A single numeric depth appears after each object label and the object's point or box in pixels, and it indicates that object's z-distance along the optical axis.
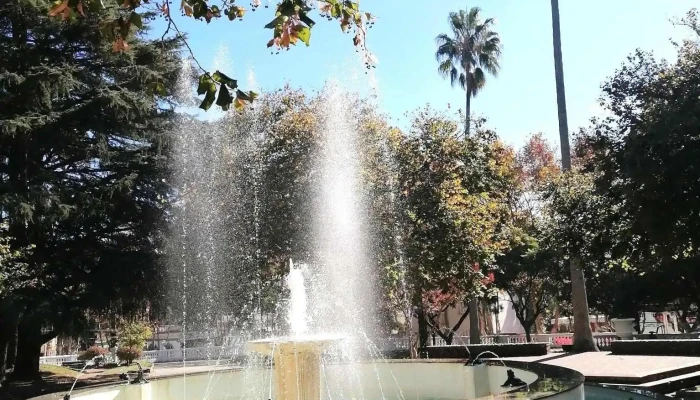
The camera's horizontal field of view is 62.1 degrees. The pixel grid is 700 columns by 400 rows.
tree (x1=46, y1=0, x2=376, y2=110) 3.48
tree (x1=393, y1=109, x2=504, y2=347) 19.73
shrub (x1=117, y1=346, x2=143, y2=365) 28.81
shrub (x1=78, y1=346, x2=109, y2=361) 32.83
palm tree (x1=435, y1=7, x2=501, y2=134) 30.31
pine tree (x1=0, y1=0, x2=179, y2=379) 17.59
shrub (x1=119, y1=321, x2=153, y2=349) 28.98
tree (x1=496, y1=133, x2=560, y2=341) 28.55
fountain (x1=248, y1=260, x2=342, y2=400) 7.26
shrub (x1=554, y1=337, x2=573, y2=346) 26.78
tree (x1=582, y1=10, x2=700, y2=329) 11.89
